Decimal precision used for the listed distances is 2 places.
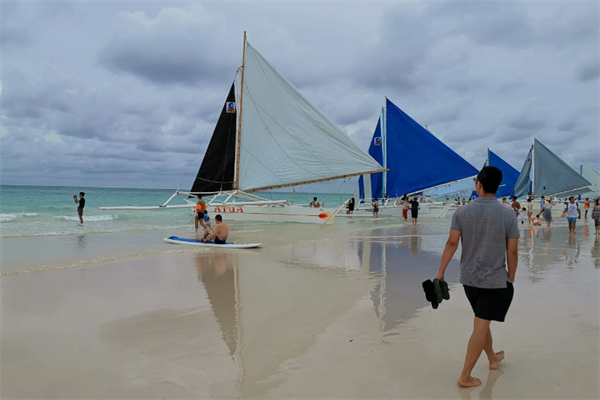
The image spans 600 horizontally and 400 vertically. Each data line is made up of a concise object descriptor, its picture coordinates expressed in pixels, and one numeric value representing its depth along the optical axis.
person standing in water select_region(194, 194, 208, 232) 17.36
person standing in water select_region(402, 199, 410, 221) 26.62
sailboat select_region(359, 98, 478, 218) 27.86
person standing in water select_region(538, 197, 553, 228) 19.95
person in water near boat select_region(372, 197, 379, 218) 28.13
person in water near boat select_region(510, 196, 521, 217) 20.52
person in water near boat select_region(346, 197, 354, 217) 28.51
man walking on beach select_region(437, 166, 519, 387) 3.09
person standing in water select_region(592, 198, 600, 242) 14.76
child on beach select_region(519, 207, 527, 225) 22.26
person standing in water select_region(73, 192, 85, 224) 21.67
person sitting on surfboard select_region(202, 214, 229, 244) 11.42
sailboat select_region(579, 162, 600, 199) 63.75
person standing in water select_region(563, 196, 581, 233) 16.12
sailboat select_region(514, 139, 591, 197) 41.88
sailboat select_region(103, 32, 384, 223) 19.02
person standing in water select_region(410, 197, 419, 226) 22.28
